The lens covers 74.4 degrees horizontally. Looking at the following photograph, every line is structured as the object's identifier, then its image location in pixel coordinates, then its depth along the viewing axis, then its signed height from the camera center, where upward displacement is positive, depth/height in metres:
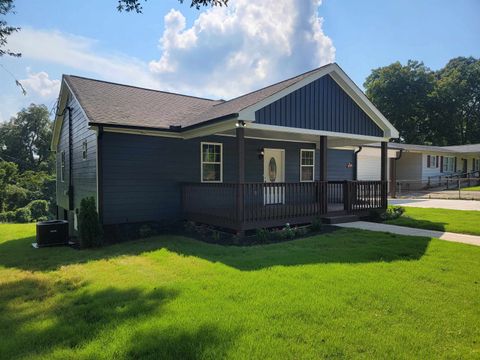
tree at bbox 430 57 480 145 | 40.91 +9.60
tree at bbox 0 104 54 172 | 41.44 +5.56
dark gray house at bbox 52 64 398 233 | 8.52 +1.00
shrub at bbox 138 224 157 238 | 9.38 -1.56
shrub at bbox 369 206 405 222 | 10.55 -1.26
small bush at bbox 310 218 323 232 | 8.78 -1.34
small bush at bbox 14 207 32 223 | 22.83 -2.64
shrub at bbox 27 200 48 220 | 24.08 -2.29
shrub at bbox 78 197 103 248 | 8.40 -1.23
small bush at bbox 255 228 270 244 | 7.75 -1.43
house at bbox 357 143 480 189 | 22.56 +1.23
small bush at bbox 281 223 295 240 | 8.10 -1.43
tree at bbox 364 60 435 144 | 41.66 +11.00
